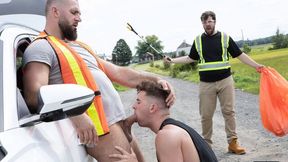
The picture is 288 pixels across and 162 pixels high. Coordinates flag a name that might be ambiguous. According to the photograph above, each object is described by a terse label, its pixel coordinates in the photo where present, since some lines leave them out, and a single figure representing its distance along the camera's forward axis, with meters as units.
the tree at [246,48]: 100.47
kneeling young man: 2.64
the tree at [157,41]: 106.44
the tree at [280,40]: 106.31
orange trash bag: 5.50
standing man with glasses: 6.74
